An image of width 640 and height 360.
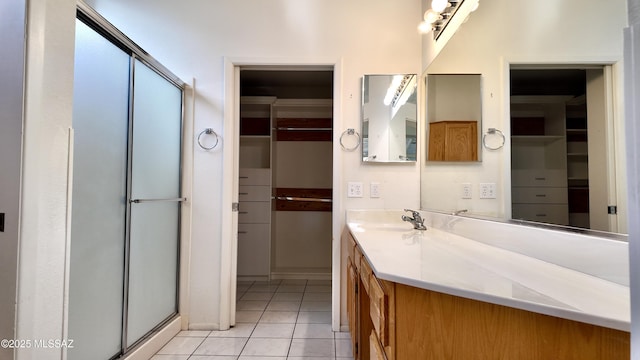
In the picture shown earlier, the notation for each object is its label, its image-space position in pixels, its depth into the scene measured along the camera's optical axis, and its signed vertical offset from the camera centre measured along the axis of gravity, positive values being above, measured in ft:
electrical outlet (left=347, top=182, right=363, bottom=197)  6.73 +0.00
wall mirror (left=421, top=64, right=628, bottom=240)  2.52 +0.44
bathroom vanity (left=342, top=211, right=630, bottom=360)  2.01 -0.95
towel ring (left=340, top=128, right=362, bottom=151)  6.74 +1.31
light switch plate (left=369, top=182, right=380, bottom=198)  6.73 -0.03
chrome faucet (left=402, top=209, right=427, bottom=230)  5.82 -0.66
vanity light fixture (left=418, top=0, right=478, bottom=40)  5.35 +3.61
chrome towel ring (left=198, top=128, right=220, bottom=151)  6.82 +1.28
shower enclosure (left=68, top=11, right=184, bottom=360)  4.09 -0.17
